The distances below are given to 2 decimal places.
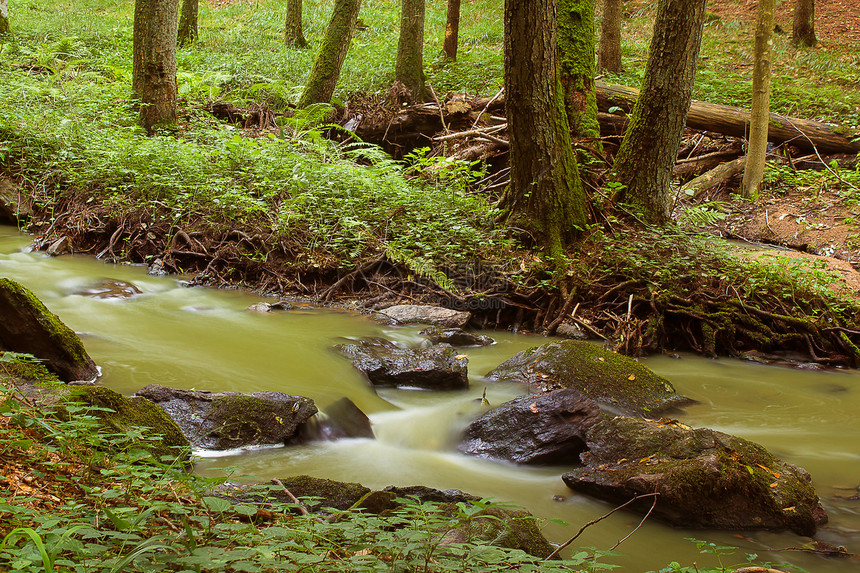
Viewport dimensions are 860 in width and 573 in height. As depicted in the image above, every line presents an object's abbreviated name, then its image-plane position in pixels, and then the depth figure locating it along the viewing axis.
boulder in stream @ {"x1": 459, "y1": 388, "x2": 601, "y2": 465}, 4.45
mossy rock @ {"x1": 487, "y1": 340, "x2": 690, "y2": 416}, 5.32
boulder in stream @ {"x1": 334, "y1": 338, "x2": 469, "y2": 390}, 5.67
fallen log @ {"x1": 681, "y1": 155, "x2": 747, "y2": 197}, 12.45
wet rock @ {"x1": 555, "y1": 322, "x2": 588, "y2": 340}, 7.14
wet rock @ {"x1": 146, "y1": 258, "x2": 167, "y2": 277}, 8.65
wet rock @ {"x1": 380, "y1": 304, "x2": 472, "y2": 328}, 7.36
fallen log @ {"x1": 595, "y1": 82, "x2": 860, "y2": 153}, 13.06
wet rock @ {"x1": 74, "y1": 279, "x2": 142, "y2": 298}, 7.37
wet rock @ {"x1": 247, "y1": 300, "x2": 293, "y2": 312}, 7.51
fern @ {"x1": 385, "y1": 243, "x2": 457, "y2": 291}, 7.80
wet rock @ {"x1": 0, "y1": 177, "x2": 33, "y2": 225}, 10.04
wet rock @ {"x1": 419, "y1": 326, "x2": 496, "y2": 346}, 6.90
